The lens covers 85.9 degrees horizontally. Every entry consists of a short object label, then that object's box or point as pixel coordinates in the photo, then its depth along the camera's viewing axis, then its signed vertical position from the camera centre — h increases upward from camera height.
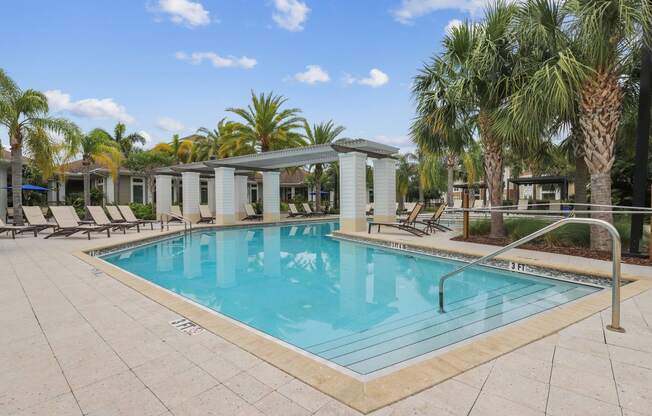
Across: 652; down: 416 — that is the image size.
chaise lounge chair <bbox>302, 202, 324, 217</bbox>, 24.25 -0.91
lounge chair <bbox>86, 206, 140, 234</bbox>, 13.52 -0.69
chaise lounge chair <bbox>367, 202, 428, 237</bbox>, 12.85 -1.00
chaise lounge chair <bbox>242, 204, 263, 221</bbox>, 21.66 -0.91
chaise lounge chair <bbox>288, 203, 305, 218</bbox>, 24.09 -0.92
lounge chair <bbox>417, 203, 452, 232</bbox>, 14.29 -1.09
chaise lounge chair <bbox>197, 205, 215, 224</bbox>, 20.45 -0.92
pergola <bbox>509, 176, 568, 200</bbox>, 19.07 +0.93
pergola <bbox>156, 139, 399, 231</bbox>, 14.84 +1.07
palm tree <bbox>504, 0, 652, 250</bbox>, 6.92 +2.74
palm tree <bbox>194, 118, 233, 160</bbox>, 26.03 +4.41
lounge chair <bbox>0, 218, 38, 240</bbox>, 11.77 -0.94
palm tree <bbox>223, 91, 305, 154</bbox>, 21.58 +4.66
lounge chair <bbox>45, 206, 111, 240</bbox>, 12.18 -0.86
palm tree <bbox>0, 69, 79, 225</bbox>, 13.44 +2.77
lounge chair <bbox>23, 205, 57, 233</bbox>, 12.92 -0.65
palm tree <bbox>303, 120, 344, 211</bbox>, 24.00 +4.53
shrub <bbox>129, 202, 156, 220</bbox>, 22.30 -0.75
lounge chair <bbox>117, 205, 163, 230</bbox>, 15.91 -0.62
